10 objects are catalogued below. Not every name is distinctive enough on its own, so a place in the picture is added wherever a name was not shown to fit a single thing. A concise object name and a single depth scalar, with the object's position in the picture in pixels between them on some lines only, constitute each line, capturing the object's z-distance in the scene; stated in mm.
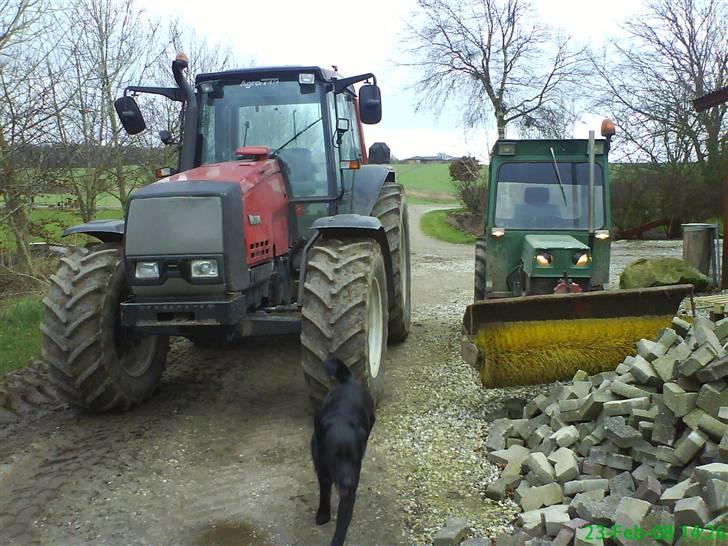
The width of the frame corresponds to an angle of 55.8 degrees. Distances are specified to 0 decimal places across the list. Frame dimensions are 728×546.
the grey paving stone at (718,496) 3068
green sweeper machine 5035
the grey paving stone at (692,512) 3035
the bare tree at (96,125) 9805
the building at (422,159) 57688
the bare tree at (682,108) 21406
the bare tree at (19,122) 7949
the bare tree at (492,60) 26531
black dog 3236
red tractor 4535
